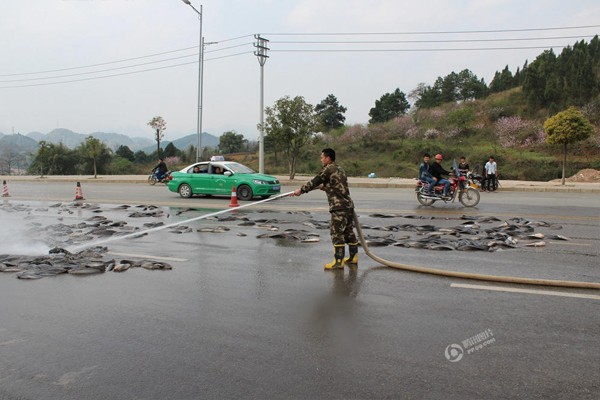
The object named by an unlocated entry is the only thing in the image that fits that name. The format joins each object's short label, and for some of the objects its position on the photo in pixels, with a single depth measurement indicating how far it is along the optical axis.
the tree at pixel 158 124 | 42.47
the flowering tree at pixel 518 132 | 39.91
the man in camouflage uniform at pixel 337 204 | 6.50
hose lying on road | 5.45
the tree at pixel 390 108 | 63.76
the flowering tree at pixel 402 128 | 48.28
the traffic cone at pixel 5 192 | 18.95
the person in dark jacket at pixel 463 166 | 19.03
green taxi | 16.38
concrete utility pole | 29.22
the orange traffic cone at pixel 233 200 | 14.18
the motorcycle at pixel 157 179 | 25.95
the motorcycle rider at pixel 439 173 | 14.60
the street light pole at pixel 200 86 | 29.17
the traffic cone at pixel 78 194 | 16.78
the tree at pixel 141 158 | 66.36
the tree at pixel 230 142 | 81.75
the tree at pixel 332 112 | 65.06
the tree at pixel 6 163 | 54.28
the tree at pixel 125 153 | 66.38
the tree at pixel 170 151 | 62.22
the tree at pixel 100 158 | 50.28
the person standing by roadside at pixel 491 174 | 21.03
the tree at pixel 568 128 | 22.36
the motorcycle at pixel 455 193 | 14.52
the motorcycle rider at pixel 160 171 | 25.83
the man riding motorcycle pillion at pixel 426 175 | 14.77
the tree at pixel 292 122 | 27.41
